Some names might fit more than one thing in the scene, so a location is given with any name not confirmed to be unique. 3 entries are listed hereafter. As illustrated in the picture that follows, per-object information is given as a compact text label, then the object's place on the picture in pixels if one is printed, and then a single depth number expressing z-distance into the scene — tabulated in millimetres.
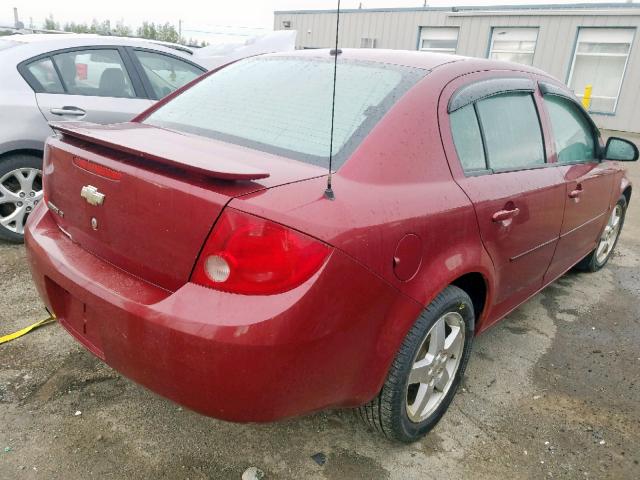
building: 16359
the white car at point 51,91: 3852
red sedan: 1553
